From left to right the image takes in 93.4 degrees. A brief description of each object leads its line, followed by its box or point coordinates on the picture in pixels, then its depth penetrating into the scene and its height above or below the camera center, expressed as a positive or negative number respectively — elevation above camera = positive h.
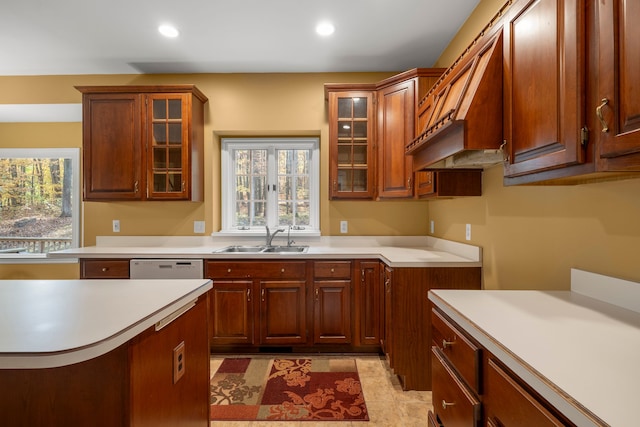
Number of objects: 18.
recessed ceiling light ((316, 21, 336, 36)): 2.35 +1.47
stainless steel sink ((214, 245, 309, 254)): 2.96 -0.35
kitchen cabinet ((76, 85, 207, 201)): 2.78 +0.67
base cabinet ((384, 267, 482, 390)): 2.09 -0.79
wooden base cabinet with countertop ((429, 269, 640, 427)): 0.61 -0.36
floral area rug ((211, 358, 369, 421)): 1.90 -1.25
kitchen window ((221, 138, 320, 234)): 3.28 +0.32
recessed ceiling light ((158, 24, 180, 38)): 2.38 +1.47
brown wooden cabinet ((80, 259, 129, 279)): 2.60 -0.47
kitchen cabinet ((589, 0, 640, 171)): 0.74 +0.33
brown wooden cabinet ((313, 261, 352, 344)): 2.60 -0.77
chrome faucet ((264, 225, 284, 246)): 3.02 -0.23
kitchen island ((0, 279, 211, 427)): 0.78 -0.44
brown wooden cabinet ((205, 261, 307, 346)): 2.59 -0.76
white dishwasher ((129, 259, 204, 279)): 2.58 -0.47
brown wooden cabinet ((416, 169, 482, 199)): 2.11 +0.21
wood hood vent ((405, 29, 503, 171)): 1.24 +0.43
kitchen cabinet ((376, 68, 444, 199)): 2.53 +0.77
